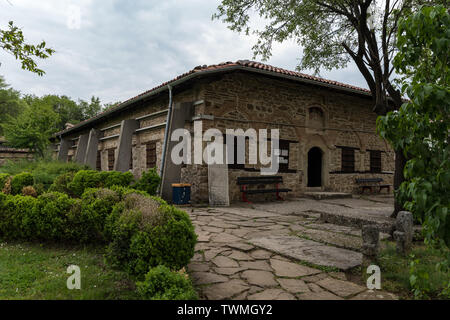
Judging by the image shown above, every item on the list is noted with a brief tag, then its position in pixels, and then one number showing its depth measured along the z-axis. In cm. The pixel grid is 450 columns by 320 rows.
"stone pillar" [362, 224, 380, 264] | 354
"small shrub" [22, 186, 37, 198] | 538
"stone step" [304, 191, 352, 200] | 994
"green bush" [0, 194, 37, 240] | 424
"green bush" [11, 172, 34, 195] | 572
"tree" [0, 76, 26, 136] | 2947
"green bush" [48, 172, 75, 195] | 564
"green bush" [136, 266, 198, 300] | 214
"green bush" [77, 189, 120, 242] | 375
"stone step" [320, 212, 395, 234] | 500
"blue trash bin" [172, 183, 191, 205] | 784
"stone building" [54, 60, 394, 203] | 845
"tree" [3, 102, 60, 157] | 1667
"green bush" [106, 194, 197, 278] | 257
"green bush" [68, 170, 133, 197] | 531
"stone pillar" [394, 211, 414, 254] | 383
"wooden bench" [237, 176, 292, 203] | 883
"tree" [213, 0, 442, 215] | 629
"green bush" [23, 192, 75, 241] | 402
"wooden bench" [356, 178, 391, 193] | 1199
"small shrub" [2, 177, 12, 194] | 574
